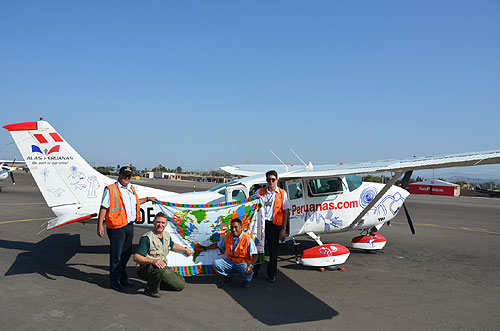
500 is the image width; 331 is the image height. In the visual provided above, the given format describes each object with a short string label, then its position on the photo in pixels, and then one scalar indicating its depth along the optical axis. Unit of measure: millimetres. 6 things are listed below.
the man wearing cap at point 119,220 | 5262
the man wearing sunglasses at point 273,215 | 5926
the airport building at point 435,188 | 40156
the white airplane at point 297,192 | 6867
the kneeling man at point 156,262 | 5070
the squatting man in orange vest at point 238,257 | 5625
